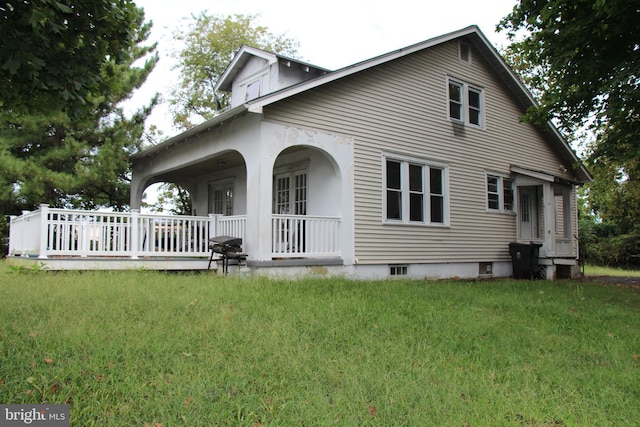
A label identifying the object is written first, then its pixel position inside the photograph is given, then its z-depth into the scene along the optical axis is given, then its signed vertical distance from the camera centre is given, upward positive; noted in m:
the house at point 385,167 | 10.09 +1.97
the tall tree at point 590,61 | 8.93 +3.76
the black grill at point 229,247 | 9.38 -0.18
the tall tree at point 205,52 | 29.59 +11.97
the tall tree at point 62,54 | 4.09 +1.77
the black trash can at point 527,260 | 14.12 -0.66
